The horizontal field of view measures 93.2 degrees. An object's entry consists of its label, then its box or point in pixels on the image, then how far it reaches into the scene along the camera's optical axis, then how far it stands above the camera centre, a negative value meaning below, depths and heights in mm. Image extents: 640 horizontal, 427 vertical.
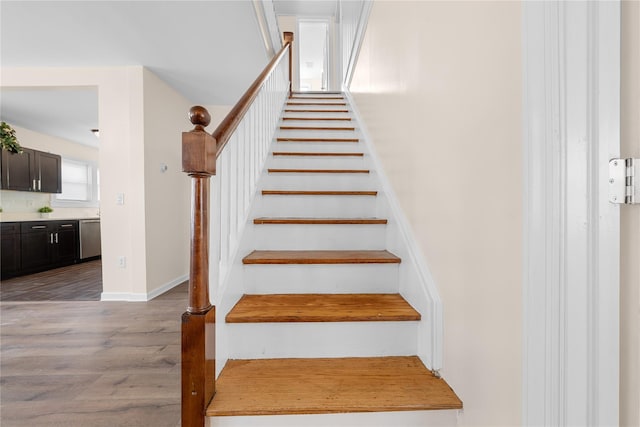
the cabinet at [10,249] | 4281 -556
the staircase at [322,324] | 963 -466
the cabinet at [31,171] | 4703 +664
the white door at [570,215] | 521 -17
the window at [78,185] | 6242 +543
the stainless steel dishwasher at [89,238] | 5836 -562
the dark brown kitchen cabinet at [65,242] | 5203 -579
